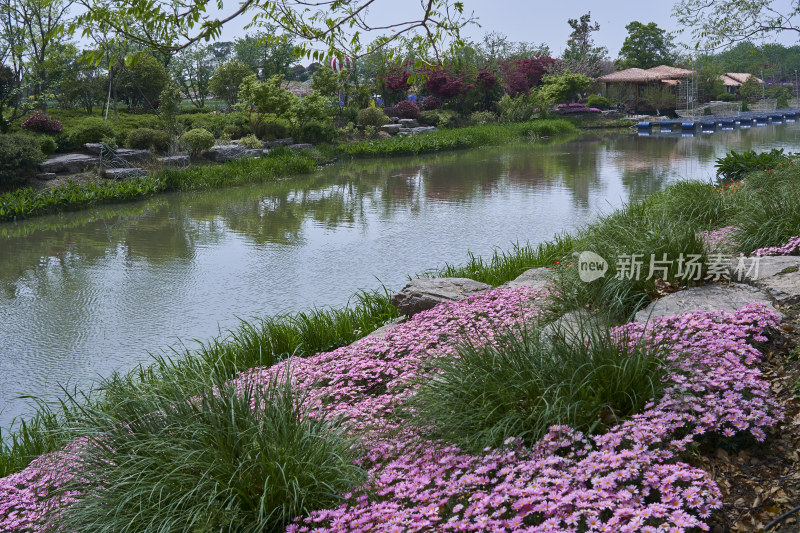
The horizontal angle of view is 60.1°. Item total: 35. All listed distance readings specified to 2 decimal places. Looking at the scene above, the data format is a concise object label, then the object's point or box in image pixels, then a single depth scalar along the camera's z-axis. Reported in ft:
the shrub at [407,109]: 100.89
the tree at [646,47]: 164.76
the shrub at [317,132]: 75.77
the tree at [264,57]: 109.70
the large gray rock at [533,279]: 18.65
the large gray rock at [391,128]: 91.25
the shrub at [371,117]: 88.02
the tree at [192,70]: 105.50
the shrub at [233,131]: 72.95
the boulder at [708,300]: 13.10
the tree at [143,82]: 82.53
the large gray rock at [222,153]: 63.26
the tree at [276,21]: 13.98
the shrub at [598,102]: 135.74
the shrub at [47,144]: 55.98
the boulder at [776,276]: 13.52
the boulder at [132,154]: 58.39
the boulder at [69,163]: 53.67
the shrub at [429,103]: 110.11
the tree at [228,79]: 96.12
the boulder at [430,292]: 17.97
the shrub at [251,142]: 68.49
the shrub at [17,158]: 49.34
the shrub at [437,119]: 102.22
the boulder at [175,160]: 58.85
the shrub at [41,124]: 60.13
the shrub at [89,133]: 60.13
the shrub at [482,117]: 108.47
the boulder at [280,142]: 71.35
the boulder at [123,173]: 53.78
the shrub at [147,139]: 60.95
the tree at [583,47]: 162.71
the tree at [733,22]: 35.53
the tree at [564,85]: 123.34
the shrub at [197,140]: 61.41
